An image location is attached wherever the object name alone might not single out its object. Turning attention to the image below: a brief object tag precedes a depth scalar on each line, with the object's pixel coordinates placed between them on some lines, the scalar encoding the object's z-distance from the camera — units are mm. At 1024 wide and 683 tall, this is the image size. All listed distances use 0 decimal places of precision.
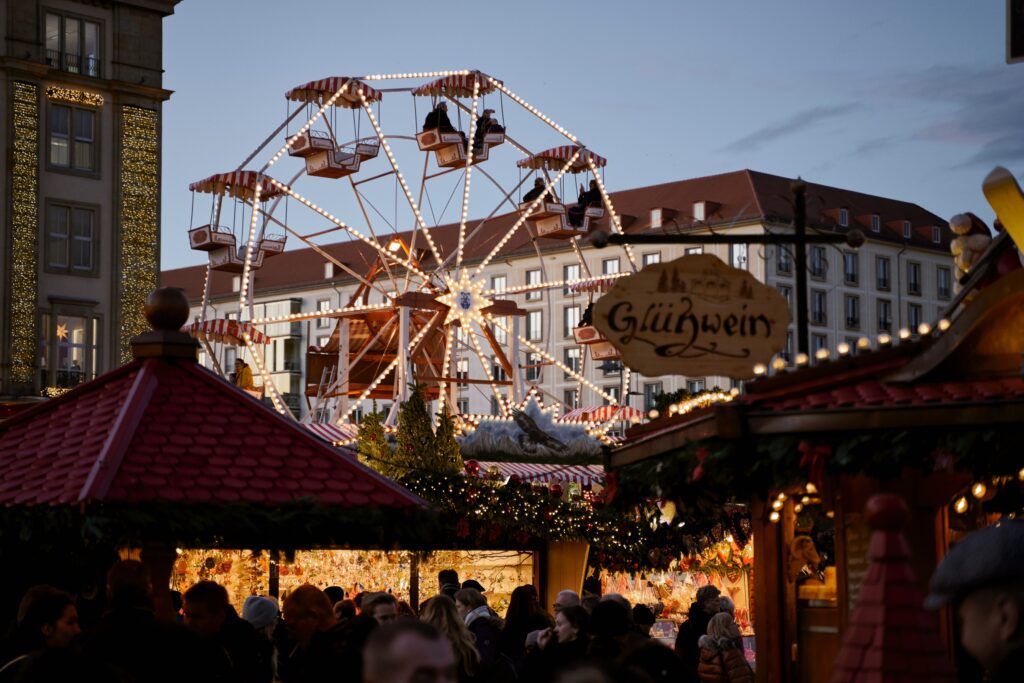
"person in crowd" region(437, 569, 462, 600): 15437
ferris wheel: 34469
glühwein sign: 9688
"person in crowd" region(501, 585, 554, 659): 11906
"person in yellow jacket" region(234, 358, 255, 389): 32250
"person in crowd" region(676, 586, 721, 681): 12906
